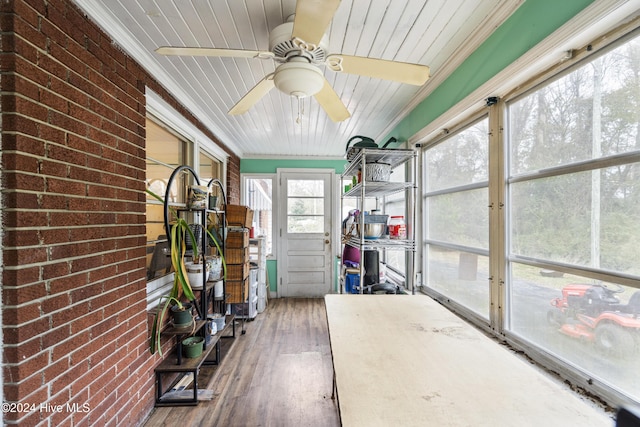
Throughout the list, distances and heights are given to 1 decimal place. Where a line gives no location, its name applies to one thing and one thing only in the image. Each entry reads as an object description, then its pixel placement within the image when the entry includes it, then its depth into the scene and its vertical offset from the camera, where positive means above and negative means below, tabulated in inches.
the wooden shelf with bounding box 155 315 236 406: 75.4 -40.6
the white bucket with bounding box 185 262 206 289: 82.4 -16.9
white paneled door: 183.9 -10.8
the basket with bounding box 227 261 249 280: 120.6 -22.9
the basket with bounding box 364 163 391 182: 90.7 +14.9
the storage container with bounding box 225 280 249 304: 120.6 -31.1
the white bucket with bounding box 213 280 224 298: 110.6 -28.6
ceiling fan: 45.6 +26.6
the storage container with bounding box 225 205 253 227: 122.8 +0.9
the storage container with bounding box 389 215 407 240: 94.7 -3.8
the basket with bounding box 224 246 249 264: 119.3 -16.0
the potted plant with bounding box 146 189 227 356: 68.1 -14.1
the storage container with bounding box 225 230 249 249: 119.3 -9.2
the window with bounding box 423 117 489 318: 68.1 +0.3
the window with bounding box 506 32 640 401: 36.8 +0.4
